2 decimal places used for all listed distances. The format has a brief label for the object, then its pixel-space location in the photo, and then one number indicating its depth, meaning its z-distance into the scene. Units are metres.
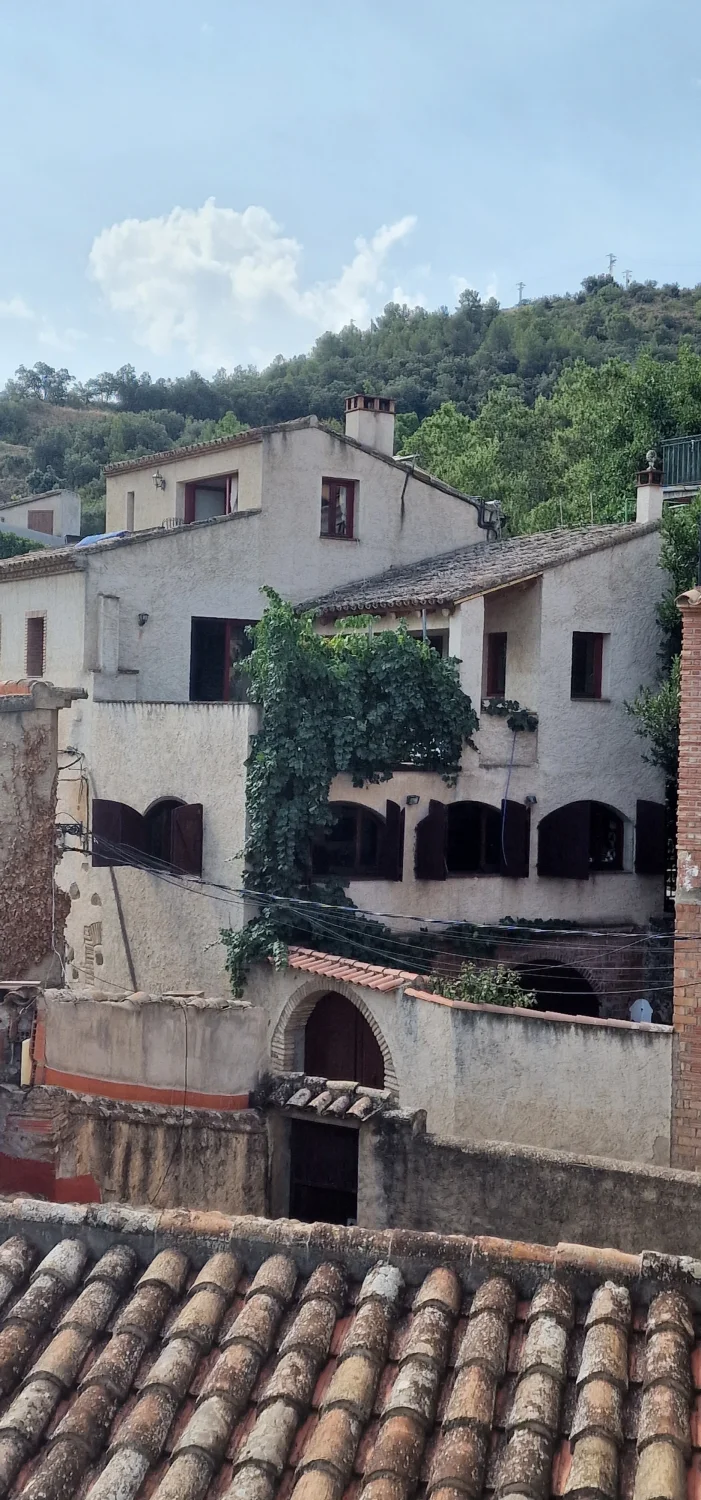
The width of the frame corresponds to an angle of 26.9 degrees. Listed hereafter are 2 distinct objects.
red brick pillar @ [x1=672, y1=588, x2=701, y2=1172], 14.16
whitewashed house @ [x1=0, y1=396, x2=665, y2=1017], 19.95
